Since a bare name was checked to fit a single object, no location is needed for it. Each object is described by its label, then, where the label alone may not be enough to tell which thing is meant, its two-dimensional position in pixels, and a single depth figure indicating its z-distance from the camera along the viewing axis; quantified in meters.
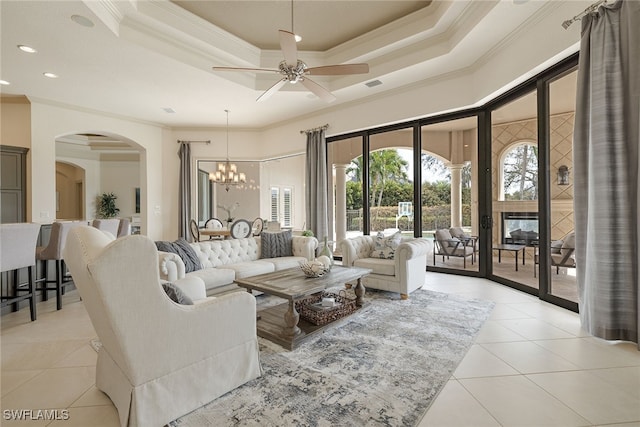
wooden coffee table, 2.59
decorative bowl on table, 3.15
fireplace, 4.52
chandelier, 6.71
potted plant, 10.16
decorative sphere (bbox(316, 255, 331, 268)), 3.32
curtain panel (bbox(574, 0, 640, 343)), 2.49
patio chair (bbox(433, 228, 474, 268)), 5.09
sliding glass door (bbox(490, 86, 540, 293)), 4.37
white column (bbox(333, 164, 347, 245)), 6.95
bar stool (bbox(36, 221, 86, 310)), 3.61
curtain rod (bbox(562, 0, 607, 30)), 2.62
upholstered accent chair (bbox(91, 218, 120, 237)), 4.19
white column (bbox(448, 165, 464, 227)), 5.33
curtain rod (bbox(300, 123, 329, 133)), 6.41
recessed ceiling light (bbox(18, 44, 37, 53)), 3.72
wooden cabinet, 5.04
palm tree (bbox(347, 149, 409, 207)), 6.00
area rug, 1.69
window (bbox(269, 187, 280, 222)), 9.79
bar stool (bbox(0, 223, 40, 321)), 2.97
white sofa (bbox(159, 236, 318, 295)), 3.13
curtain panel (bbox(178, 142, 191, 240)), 7.31
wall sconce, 4.75
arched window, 4.33
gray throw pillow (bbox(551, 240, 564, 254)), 3.84
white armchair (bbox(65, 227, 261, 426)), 1.42
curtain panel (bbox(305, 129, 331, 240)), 6.46
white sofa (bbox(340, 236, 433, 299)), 3.88
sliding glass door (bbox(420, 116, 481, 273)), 5.14
